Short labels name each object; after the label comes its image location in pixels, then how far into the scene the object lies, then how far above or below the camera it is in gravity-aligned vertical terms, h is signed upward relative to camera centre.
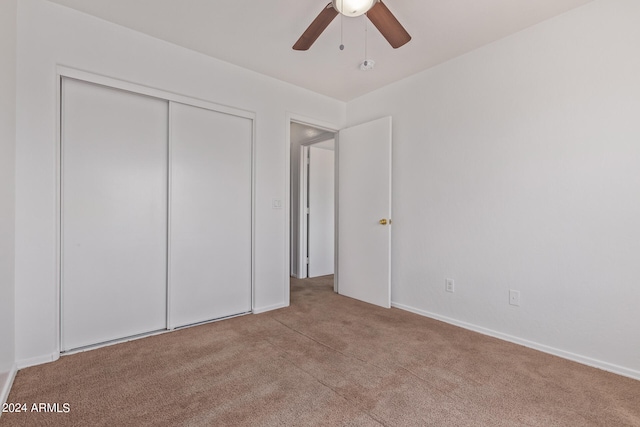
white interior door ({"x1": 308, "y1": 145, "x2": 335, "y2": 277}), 4.70 +0.07
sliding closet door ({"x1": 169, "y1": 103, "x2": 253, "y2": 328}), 2.70 +0.00
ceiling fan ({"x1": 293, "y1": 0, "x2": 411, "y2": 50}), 1.60 +1.10
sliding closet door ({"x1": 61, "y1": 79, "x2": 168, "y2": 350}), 2.23 +0.01
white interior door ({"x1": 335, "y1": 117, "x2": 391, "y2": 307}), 3.35 +0.04
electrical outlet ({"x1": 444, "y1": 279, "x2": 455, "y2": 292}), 2.88 -0.66
